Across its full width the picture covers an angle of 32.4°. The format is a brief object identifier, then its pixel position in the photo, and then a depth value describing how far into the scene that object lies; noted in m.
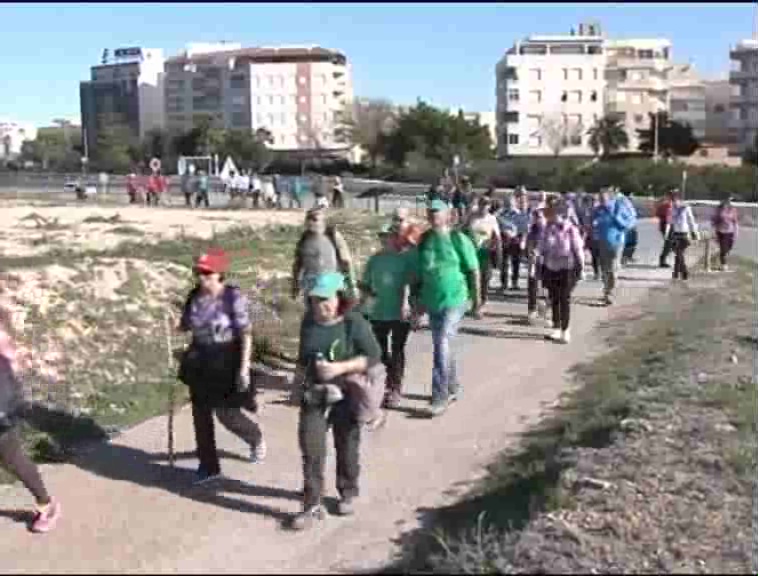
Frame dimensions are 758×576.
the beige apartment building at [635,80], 131.00
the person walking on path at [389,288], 9.80
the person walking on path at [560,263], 13.51
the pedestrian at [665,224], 22.17
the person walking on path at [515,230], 18.17
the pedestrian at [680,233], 20.88
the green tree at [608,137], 112.38
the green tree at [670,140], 104.31
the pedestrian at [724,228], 23.25
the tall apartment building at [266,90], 145.88
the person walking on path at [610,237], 17.36
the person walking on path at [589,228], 19.73
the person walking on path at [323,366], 7.06
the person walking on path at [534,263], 14.85
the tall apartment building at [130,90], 152.75
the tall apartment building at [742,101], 116.03
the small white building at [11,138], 149.46
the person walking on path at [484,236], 15.34
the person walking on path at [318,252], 10.52
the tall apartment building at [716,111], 134.00
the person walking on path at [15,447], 7.20
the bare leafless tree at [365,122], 116.64
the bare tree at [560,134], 120.44
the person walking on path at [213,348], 7.79
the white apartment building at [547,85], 125.00
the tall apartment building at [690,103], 136.38
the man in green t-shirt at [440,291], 9.84
